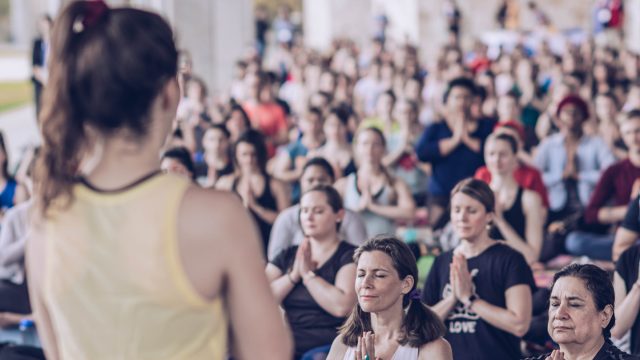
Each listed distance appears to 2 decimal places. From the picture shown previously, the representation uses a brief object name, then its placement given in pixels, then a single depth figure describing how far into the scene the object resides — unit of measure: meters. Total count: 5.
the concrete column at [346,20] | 26.73
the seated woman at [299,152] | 8.33
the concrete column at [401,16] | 27.31
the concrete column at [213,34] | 15.22
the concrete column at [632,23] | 23.94
